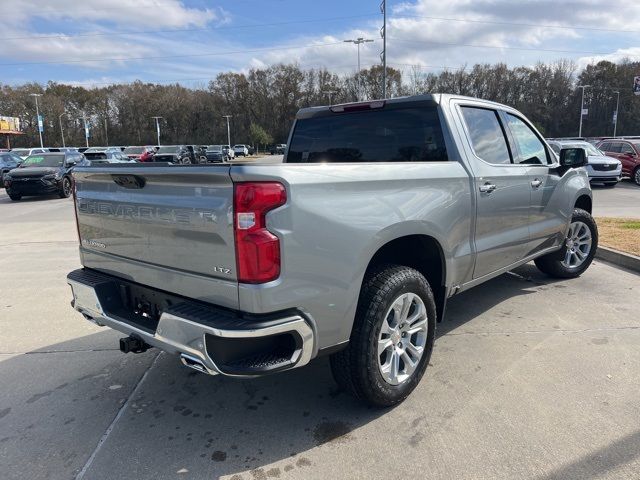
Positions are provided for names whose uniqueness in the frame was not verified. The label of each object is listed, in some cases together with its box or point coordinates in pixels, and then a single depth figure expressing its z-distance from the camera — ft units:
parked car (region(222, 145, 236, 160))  161.25
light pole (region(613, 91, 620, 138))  241.61
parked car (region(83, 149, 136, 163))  83.51
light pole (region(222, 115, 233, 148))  300.30
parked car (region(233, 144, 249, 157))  244.94
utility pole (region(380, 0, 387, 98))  87.36
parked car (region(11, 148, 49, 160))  112.57
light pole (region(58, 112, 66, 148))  285.99
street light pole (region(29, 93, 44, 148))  259.84
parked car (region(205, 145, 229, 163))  142.85
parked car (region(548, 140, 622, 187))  55.36
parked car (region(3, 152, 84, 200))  51.67
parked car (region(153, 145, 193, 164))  93.86
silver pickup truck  7.34
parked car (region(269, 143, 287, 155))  303.27
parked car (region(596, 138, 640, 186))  59.57
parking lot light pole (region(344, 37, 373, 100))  110.82
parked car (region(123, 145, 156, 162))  104.74
